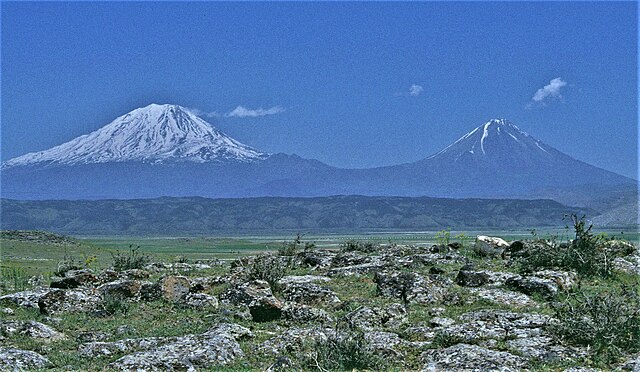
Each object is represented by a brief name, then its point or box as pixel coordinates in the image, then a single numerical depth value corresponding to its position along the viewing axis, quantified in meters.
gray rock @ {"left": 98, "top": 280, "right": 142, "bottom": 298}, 22.70
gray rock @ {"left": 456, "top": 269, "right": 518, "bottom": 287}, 22.58
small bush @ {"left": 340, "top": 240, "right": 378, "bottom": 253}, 34.91
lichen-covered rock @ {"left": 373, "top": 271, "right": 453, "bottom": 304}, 21.00
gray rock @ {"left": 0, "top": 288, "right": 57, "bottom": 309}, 22.09
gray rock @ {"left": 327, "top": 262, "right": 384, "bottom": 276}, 26.34
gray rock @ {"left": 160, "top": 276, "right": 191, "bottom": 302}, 22.45
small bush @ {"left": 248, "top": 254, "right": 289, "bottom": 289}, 23.66
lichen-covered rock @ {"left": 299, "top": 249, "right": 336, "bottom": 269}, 29.54
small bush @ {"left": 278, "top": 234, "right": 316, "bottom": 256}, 33.62
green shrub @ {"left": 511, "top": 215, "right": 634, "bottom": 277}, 24.06
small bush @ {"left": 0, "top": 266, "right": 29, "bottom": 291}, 27.25
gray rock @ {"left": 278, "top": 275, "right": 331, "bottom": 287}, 24.05
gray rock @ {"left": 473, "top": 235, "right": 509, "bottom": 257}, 30.55
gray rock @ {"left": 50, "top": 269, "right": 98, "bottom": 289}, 24.19
